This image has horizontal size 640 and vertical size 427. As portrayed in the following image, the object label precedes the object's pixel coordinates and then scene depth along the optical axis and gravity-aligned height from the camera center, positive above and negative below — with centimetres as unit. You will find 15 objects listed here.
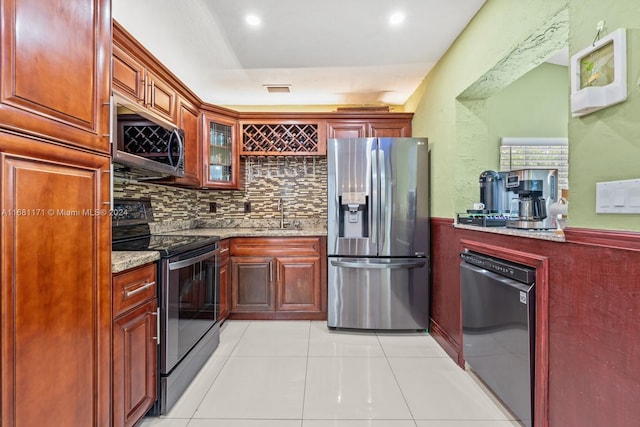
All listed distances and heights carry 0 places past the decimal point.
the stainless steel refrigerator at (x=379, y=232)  274 -16
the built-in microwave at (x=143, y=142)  154 +42
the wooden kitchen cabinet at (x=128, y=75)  185 +89
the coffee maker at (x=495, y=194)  210 +14
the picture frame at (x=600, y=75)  104 +51
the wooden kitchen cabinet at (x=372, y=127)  338 +96
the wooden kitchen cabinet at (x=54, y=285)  82 -22
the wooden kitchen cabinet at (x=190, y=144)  271 +67
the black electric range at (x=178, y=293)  166 -50
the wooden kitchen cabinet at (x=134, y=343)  131 -61
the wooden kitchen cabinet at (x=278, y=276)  304 -62
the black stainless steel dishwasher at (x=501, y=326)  147 -62
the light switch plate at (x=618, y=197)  99 +6
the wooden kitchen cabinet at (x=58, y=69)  82 +44
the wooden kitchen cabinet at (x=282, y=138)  341 +84
